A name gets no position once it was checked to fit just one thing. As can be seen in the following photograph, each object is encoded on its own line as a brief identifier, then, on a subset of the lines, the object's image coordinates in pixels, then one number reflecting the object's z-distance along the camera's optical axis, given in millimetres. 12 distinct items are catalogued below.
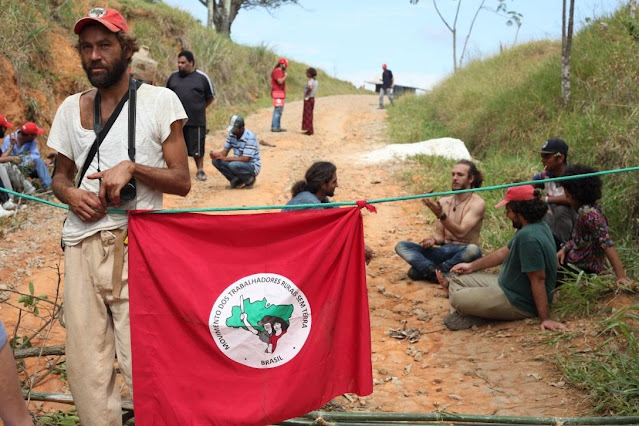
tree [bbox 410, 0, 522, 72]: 27281
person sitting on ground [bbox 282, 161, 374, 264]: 5316
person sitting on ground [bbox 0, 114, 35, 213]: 7656
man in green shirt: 4754
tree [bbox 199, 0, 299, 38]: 28562
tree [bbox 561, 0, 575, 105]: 9414
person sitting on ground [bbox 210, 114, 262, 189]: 8984
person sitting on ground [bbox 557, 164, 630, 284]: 4930
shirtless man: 5980
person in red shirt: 14867
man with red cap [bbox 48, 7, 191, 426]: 2674
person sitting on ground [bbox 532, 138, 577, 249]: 5754
